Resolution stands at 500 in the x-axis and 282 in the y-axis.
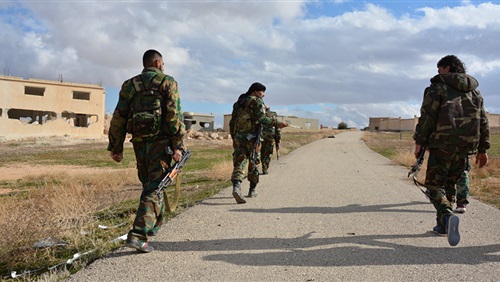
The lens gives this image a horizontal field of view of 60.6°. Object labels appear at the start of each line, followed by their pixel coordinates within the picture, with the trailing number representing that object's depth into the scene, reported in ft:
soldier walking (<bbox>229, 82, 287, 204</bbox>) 24.08
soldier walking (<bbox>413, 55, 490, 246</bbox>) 15.96
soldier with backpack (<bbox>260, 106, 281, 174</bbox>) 36.18
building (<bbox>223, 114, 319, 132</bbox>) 282.77
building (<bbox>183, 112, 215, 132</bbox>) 230.66
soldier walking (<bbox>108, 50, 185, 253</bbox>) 14.51
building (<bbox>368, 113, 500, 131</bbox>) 287.89
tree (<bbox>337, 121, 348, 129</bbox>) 405.39
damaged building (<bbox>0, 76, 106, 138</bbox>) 132.26
